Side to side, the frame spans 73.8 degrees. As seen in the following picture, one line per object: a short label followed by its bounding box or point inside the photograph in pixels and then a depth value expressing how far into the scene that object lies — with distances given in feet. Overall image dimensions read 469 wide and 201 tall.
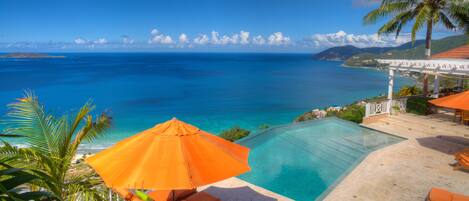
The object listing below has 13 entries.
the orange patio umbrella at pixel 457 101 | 25.13
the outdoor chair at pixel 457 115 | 42.97
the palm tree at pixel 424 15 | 46.55
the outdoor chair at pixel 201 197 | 17.37
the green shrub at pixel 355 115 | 48.73
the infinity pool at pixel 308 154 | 26.35
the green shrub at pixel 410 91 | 56.85
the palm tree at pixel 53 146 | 11.39
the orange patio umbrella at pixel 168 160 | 11.61
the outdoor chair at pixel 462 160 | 26.42
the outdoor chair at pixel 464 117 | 39.96
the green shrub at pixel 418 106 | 46.66
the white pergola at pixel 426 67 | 37.89
